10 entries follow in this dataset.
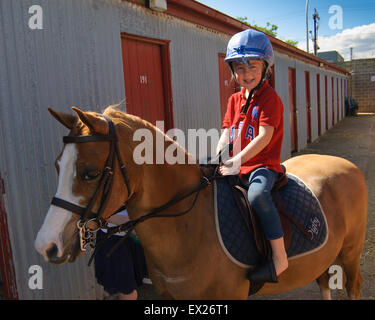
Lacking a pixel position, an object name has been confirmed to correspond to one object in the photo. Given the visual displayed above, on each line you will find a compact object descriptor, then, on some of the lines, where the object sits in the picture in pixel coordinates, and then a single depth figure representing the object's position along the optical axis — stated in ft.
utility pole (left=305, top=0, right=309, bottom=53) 79.19
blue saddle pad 6.79
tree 135.13
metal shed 9.54
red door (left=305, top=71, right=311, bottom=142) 48.36
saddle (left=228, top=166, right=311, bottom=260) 7.12
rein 5.26
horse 5.23
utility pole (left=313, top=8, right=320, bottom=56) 105.34
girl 7.07
